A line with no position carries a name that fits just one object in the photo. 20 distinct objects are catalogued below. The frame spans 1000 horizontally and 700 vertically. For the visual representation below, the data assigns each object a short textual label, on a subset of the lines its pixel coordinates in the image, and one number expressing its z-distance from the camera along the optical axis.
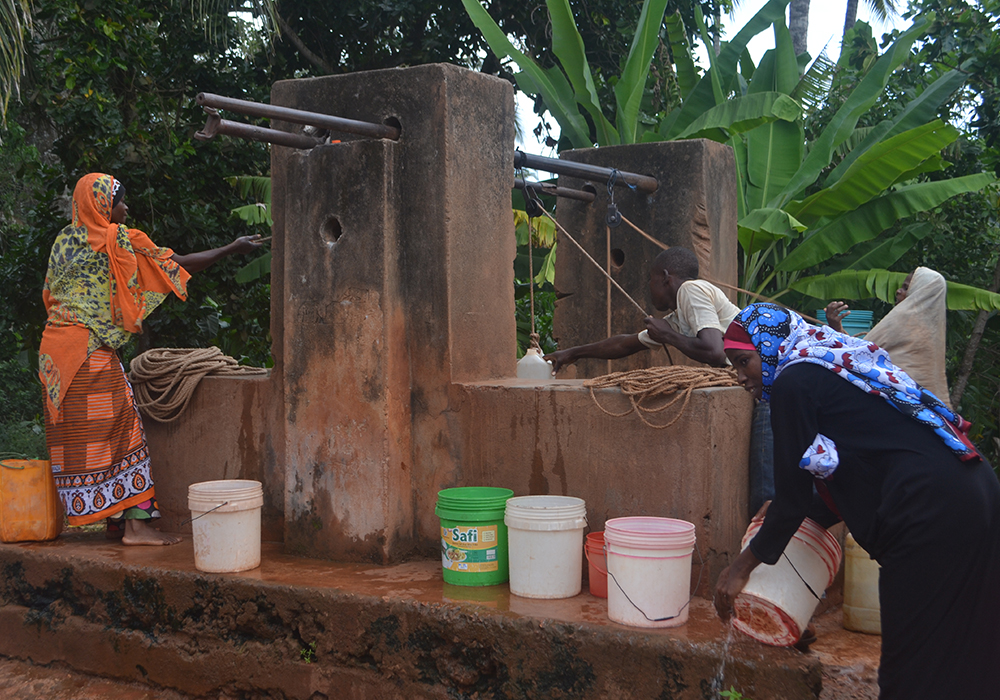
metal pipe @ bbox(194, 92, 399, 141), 3.96
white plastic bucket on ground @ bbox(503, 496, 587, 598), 3.80
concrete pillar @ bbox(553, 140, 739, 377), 5.77
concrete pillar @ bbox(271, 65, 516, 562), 4.40
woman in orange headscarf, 4.86
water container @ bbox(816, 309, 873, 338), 5.55
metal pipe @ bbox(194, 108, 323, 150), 4.01
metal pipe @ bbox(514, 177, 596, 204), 5.71
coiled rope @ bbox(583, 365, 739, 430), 3.89
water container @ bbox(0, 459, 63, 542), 5.06
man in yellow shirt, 4.59
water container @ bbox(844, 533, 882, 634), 3.52
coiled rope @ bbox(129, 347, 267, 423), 5.15
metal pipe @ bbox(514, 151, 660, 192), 5.19
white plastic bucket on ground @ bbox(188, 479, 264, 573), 4.32
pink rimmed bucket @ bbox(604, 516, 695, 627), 3.44
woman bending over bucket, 2.56
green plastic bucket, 4.03
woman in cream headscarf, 3.70
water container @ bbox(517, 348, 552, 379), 5.06
